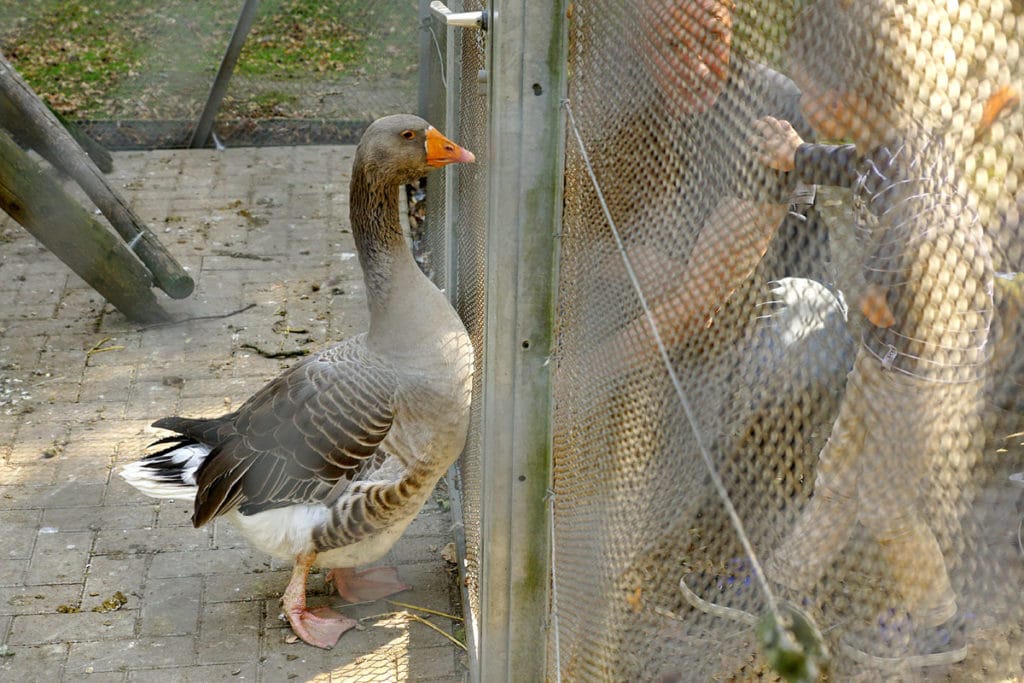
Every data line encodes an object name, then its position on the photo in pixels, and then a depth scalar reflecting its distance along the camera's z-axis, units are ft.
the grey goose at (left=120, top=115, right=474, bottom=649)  9.40
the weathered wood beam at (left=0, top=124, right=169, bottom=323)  13.88
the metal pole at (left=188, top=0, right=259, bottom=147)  18.90
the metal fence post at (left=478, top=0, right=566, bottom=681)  5.70
